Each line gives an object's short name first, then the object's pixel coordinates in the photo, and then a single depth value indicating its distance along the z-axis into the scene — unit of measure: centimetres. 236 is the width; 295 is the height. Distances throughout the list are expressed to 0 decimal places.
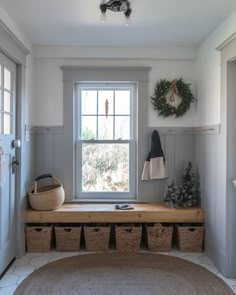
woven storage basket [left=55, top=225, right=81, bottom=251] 336
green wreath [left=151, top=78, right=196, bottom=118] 369
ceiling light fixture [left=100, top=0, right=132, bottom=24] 242
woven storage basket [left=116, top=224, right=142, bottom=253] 337
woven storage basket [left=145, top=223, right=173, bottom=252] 338
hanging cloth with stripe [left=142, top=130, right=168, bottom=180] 365
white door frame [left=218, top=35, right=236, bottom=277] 279
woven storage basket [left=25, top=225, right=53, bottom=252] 336
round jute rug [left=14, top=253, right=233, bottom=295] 254
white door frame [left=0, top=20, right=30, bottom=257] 318
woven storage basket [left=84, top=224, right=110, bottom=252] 336
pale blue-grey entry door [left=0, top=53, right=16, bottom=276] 280
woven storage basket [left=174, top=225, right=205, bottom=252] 339
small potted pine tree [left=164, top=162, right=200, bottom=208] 348
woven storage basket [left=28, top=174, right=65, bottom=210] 332
